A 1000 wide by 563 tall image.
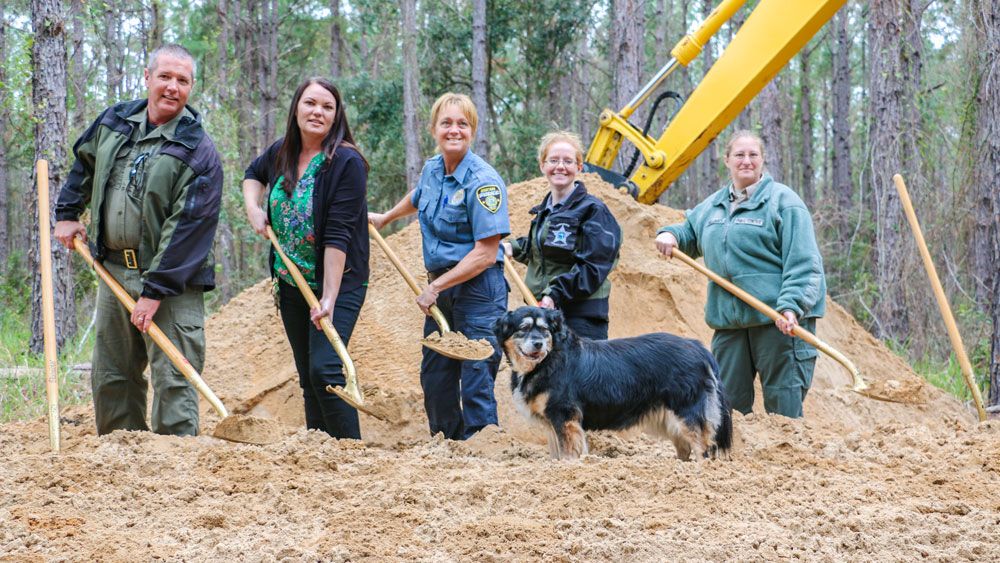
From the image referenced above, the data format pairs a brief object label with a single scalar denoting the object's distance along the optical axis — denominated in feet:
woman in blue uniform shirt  16.20
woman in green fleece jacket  17.52
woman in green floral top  15.88
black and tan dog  15.12
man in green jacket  15.43
